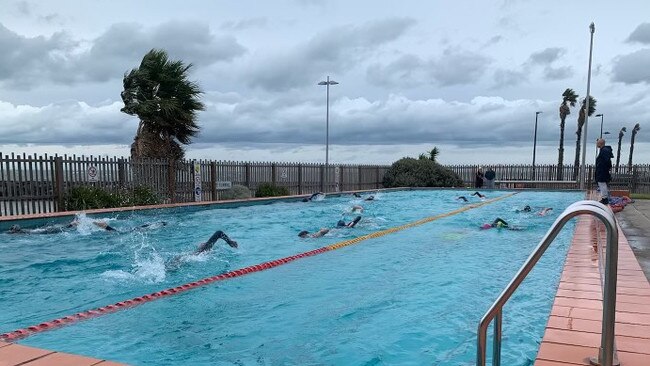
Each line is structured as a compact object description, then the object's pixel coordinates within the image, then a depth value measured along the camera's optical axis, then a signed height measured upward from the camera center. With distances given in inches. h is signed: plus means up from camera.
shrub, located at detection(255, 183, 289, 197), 720.2 -58.3
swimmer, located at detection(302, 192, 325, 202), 729.0 -68.3
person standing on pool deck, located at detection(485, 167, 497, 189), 1061.1 -51.6
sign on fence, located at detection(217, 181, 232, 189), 682.8 -46.9
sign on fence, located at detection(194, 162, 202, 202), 633.6 -40.3
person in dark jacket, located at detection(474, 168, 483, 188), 1093.3 -55.9
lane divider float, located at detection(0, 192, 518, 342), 144.5 -57.6
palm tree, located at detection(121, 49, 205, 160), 631.2 +63.9
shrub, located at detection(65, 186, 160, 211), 482.6 -50.3
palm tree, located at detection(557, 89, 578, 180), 1593.3 +167.1
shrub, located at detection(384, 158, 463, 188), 1103.0 -48.3
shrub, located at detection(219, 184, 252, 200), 668.1 -57.6
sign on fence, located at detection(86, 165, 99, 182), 517.7 -24.9
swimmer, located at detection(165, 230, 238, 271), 276.7 -62.8
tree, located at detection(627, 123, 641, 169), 2269.9 +109.1
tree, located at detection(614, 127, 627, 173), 2342.5 +100.1
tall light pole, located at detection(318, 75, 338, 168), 961.5 +51.2
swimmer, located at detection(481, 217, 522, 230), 438.6 -65.5
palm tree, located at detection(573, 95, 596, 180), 1531.7 +115.6
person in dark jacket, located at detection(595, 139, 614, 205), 392.2 -7.5
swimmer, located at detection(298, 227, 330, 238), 399.5 -68.4
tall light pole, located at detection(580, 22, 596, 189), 860.6 +71.4
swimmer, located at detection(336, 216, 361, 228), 433.2 -64.2
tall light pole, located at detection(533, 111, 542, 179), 1643.2 +50.1
